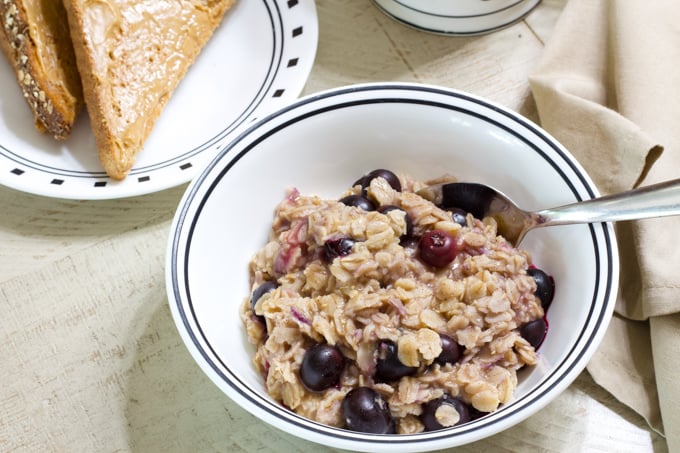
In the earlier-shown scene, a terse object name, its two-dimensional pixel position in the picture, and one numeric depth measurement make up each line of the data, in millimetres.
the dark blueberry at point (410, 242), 525
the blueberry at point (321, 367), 491
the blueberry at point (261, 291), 524
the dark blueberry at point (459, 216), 535
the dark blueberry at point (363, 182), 551
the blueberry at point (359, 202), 535
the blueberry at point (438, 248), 514
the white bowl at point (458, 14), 644
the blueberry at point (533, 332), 507
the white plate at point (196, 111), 594
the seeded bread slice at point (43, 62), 610
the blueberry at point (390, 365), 490
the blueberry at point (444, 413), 485
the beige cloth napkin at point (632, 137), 535
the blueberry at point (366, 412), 485
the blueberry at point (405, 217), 525
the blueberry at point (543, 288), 520
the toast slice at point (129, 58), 602
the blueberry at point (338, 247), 513
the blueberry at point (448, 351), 494
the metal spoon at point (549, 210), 496
